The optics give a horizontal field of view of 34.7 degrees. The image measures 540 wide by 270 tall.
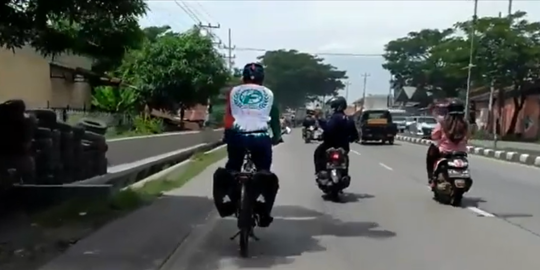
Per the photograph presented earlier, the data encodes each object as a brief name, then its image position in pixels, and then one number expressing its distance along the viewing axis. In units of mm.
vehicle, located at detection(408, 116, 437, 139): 57141
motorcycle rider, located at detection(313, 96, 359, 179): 13688
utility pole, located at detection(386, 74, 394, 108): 95344
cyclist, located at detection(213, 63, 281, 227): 8711
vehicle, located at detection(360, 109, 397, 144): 43897
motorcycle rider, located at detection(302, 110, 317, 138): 39531
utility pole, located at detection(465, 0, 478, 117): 49938
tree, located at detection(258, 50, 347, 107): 93500
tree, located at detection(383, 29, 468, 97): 72500
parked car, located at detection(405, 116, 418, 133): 68375
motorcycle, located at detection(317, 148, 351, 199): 13766
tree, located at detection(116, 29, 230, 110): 40531
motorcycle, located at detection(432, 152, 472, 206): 13219
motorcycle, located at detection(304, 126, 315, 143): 42250
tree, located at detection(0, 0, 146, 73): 10414
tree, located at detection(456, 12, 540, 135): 48750
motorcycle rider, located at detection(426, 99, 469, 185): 13281
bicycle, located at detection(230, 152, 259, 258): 8453
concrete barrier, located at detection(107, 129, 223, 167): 20109
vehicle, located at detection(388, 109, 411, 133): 73312
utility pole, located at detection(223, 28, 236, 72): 78700
